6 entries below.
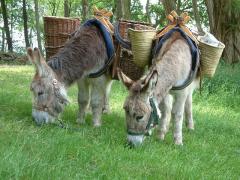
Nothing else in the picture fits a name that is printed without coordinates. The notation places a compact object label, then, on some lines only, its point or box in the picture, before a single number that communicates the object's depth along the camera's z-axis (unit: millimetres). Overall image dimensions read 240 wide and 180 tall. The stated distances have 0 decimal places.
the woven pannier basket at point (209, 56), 6242
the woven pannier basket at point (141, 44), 6156
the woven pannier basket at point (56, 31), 7055
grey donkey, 5023
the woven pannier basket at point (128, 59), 6844
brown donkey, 5879
